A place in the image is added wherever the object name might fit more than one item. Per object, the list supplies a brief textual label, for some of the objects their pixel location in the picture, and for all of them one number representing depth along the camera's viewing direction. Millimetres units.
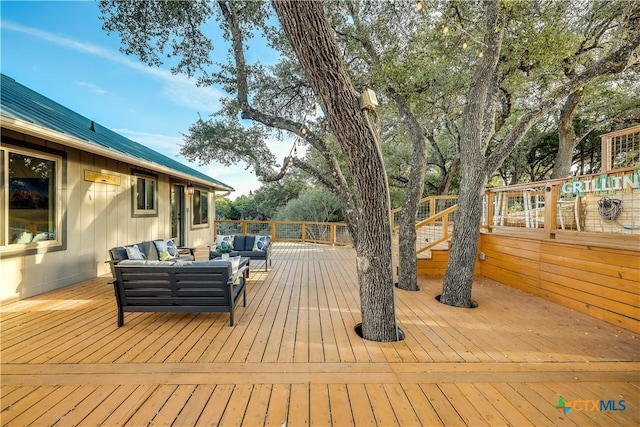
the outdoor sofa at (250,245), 5766
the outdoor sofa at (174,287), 2867
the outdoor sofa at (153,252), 4200
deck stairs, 5504
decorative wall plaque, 4824
